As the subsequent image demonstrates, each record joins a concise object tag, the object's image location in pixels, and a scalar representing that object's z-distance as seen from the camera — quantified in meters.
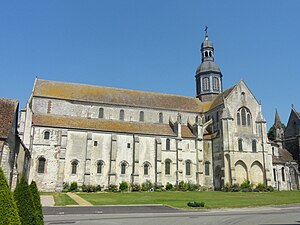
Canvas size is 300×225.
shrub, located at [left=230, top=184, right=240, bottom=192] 41.56
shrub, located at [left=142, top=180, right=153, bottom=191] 40.44
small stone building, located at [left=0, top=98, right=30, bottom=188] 19.94
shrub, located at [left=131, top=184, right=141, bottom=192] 40.12
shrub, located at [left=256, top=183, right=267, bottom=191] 42.97
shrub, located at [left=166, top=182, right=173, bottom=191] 41.67
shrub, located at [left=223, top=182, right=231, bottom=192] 41.97
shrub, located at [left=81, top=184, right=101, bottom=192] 37.59
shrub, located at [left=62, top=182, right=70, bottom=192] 37.46
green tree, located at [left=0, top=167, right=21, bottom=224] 6.06
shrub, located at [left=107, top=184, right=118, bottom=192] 38.98
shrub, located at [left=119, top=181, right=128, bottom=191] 39.72
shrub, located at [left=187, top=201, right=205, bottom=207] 22.42
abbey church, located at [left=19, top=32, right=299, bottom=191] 39.19
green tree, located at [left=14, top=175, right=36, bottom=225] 8.43
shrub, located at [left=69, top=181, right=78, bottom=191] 37.71
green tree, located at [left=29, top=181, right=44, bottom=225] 8.94
